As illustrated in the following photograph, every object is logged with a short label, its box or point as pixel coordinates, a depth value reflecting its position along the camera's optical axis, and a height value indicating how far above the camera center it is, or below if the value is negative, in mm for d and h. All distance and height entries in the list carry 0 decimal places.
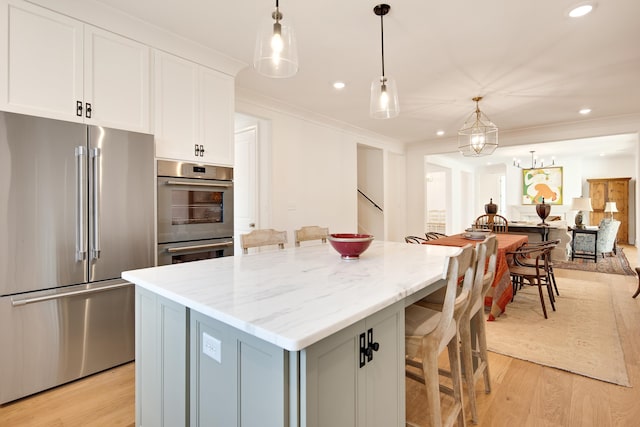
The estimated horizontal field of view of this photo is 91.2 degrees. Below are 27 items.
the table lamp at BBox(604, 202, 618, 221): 7946 +125
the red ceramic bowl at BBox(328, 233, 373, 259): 1824 -190
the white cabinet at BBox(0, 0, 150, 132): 1866 +956
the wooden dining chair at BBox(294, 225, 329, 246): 2645 -181
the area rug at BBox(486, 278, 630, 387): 2330 -1116
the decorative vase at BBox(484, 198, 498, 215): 4873 +53
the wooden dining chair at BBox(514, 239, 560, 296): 3456 -598
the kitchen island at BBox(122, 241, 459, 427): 873 -439
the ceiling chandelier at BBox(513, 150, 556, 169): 9058 +1468
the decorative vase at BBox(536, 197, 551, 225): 5392 +37
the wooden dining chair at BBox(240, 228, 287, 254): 2230 -190
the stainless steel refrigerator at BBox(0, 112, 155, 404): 1833 -197
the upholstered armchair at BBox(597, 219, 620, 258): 6449 -469
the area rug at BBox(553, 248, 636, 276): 5438 -997
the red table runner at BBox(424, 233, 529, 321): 3213 -745
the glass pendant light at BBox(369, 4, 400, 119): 2174 +826
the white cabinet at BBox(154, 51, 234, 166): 2545 +897
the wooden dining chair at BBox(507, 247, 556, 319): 3303 -644
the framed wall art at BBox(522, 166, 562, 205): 9252 +814
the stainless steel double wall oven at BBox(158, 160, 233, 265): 2506 +14
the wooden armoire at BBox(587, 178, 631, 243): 8883 +428
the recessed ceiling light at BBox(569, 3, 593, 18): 2150 +1421
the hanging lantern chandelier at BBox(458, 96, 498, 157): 3929 +943
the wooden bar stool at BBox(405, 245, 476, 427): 1303 -559
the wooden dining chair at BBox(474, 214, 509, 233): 5323 -232
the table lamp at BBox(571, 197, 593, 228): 6650 +132
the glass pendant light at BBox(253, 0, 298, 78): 1525 +838
